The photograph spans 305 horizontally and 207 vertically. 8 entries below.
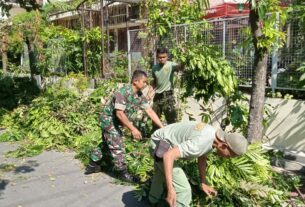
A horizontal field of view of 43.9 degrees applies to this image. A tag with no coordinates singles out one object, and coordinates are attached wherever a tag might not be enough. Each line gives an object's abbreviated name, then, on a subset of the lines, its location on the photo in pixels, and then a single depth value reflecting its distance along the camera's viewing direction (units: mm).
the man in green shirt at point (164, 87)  7457
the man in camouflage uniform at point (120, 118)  5523
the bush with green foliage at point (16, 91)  11500
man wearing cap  3505
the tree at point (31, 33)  13070
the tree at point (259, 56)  5293
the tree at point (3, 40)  13203
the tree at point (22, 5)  4703
